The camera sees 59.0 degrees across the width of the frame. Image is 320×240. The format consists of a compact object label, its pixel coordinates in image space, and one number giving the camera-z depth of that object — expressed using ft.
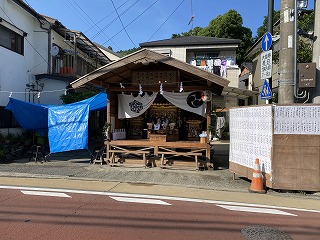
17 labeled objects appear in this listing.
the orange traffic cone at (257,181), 26.94
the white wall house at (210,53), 76.18
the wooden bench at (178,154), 37.89
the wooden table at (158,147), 38.50
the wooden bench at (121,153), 39.55
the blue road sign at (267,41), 28.58
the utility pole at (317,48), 26.21
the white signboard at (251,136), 26.99
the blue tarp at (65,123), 42.09
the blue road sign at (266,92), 27.64
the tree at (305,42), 42.93
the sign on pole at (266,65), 27.46
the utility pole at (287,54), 26.18
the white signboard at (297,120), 25.80
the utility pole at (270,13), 33.04
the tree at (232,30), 123.13
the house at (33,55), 50.06
